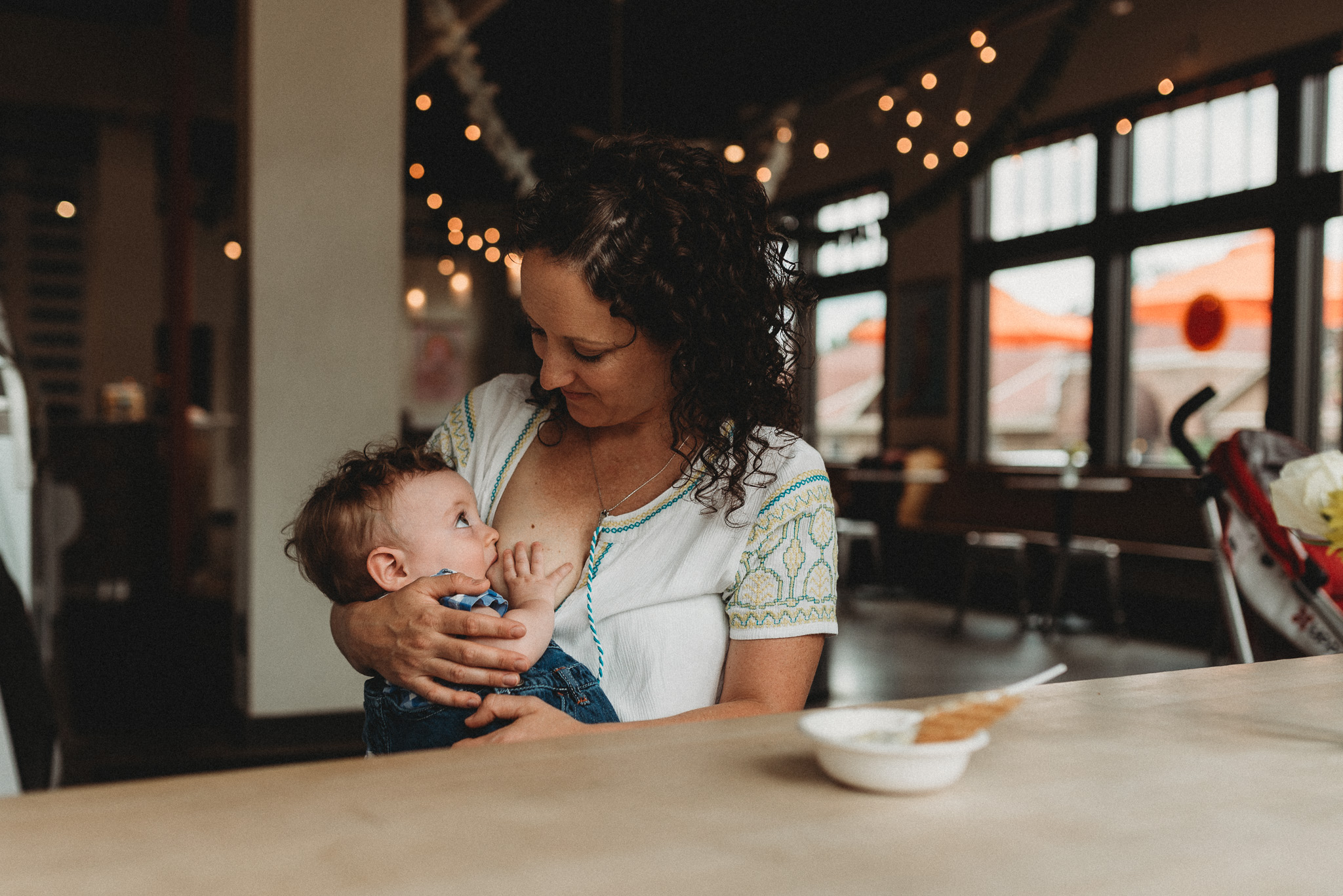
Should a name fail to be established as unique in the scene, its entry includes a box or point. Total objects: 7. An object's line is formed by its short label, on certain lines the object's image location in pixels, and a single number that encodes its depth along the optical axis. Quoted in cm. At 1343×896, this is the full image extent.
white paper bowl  84
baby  143
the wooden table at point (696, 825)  71
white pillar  406
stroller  257
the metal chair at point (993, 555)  694
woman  139
